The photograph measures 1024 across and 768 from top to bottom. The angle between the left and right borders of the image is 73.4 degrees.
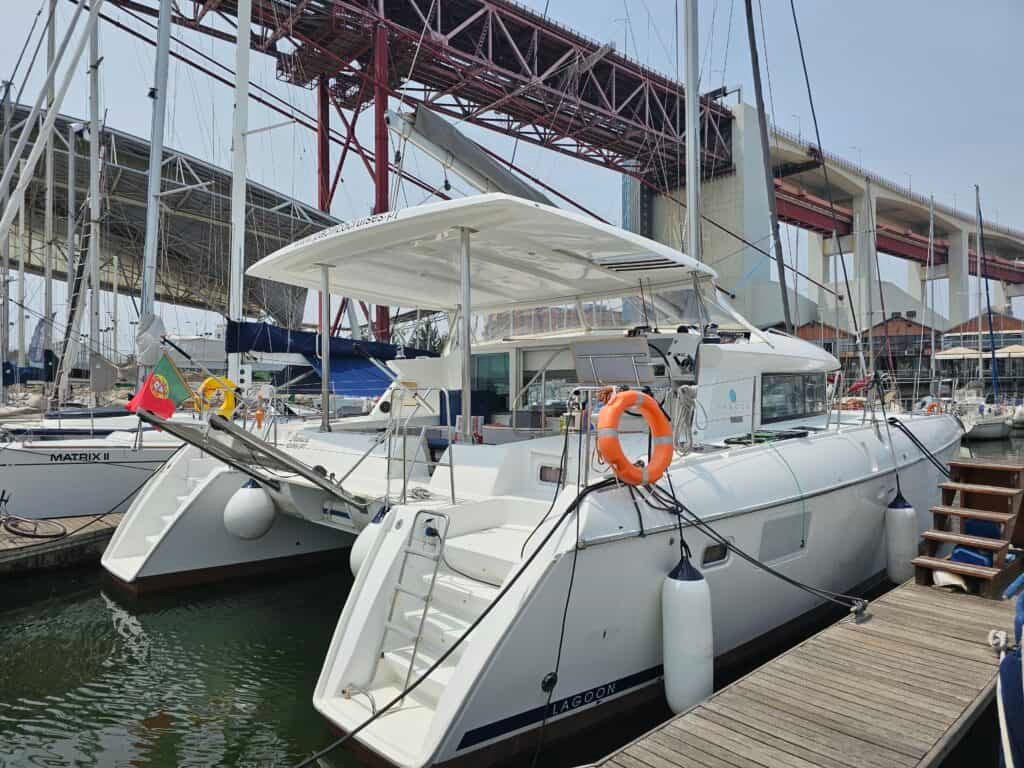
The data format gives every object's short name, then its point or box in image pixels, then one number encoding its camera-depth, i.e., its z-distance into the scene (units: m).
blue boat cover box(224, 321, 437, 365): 8.31
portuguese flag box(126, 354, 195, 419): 4.55
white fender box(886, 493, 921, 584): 6.13
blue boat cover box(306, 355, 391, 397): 9.38
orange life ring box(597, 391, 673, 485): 3.71
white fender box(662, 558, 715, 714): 3.81
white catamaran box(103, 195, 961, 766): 3.54
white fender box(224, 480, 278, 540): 6.14
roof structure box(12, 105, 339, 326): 18.45
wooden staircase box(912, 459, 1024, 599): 5.20
